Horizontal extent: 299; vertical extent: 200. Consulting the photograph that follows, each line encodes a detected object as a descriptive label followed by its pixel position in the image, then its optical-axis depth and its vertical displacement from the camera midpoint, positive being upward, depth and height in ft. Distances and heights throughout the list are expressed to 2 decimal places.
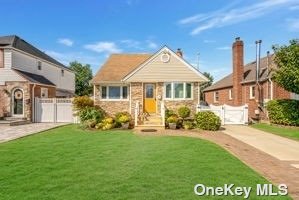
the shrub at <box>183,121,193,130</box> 37.96 -5.12
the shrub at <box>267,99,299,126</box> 40.99 -2.28
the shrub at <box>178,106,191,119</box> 41.37 -2.39
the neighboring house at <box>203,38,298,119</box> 46.88 +4.70
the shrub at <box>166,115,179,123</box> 38.80 -3.85
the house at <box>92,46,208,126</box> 43.57 +4.93
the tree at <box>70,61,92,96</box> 128.13 +20.22
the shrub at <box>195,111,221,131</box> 37.27 -4.16
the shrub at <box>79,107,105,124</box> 40.87 -2.85
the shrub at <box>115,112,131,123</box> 39.06 -3.46
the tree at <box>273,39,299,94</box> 38.12 +8.34
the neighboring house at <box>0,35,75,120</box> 48.05 +6.65
